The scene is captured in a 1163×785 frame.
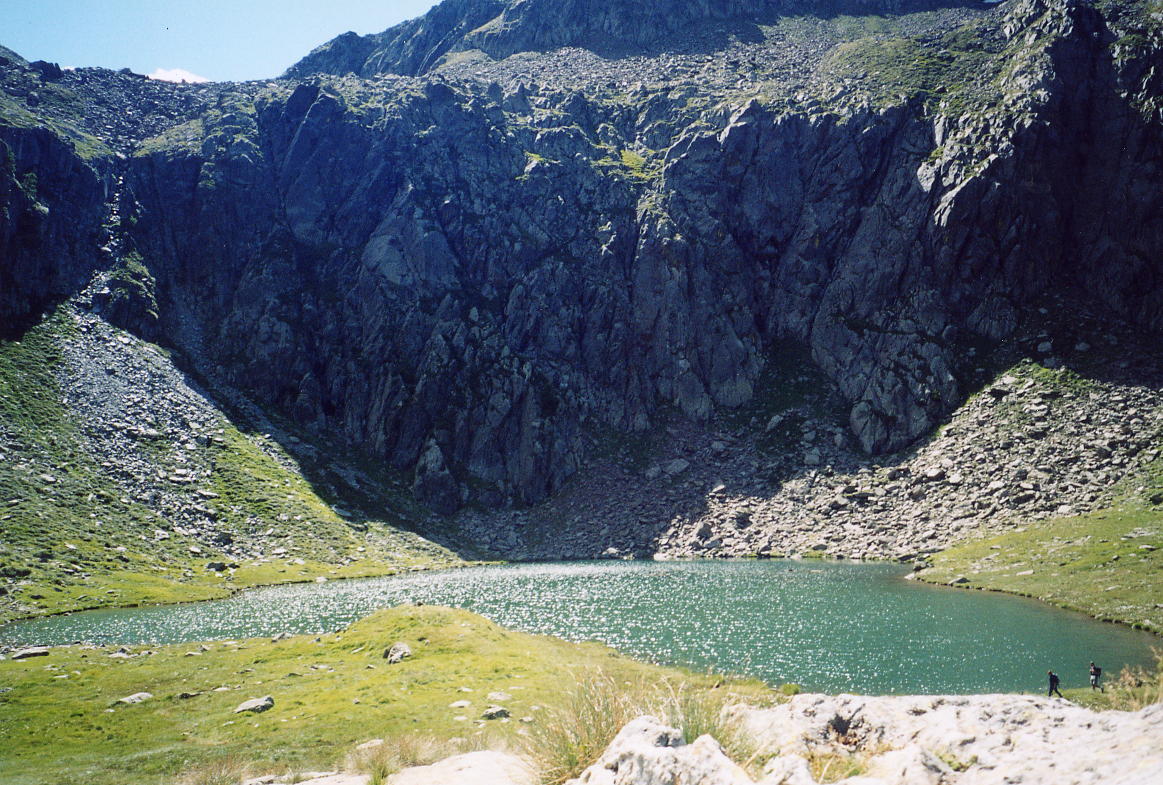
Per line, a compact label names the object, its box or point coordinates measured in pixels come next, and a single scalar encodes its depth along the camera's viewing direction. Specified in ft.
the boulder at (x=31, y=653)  130.21
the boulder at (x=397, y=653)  116.78
